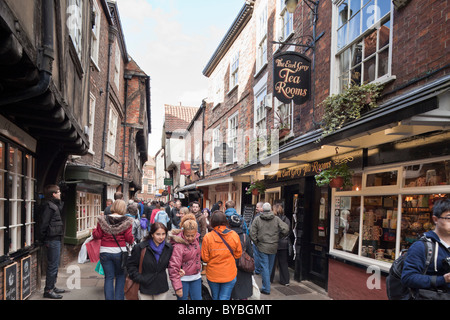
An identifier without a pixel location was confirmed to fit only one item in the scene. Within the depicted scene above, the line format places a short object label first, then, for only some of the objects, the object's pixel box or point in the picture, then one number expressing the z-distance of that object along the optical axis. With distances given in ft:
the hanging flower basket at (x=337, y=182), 17.76
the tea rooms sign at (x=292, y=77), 22.91
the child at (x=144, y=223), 25.85
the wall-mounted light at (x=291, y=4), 22.76
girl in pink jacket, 12.79
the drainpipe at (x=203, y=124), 64.64
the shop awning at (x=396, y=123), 10.46
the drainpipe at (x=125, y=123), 50.90
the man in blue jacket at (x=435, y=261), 8.34
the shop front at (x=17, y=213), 14.30
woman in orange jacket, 13.50
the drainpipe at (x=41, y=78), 10.49
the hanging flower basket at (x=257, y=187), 32.55
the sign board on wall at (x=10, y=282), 14.03
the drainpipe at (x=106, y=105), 37.45
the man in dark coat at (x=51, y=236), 17.57
